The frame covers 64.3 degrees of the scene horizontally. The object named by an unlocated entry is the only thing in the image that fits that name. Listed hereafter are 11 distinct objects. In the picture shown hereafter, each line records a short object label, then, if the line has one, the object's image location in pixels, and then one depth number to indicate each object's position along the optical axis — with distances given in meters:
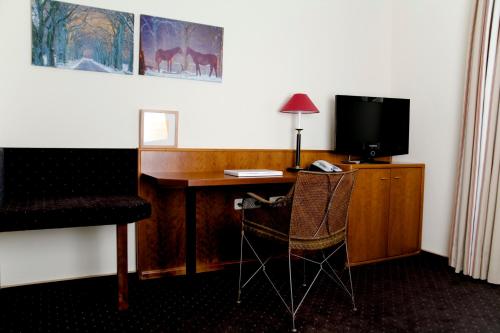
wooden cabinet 3.20
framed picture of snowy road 2.52
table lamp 3.12
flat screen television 3.45
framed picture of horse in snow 2.80
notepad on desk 2.58
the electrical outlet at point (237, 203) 3.15
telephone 2.94
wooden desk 2.34
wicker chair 2.13
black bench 2.05
